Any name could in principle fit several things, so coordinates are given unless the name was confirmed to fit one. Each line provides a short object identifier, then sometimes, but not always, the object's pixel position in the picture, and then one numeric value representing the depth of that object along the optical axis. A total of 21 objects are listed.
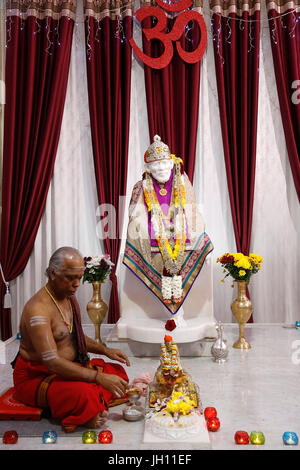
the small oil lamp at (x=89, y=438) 2.58
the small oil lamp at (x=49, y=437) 2.59
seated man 2.68
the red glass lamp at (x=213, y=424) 2.75
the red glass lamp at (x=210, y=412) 2.89
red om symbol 5.82
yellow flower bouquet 4.77
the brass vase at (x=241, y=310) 4.80
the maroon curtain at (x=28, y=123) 5.75
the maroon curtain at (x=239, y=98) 5.84
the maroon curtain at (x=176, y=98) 5.84
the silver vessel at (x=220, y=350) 4.26
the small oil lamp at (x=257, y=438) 2.55
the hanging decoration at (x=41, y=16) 5.86
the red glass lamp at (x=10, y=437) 2.57
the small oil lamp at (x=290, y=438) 2.54
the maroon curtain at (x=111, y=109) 5.83
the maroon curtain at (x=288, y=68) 5.85
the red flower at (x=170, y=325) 4.30
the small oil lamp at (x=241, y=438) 2.55
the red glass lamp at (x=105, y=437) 2.58
